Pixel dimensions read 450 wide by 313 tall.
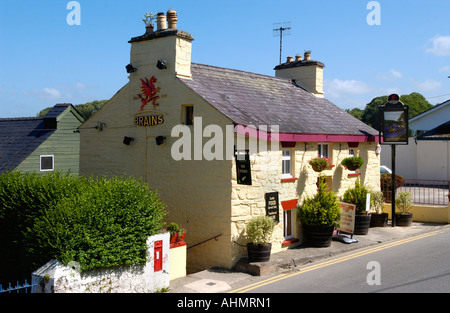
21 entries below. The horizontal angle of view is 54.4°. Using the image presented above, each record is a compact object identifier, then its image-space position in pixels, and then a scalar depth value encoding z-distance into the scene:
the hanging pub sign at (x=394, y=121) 19.28
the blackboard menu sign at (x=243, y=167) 13.27
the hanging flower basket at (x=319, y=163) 16.06
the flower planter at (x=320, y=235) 15.69
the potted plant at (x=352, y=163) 17.72
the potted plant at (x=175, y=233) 12.68
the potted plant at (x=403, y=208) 19.70
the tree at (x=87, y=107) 71.37
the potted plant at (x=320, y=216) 15.65
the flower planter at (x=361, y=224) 17.80
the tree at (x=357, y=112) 67.81
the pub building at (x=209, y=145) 13.91
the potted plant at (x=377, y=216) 19.56
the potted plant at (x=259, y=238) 13.38
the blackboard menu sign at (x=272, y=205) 14.62
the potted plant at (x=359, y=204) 17.81
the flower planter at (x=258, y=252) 13.38
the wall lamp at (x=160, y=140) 15.48
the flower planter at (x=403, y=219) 19.67
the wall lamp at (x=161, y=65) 15.33
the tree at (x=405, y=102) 60.66
